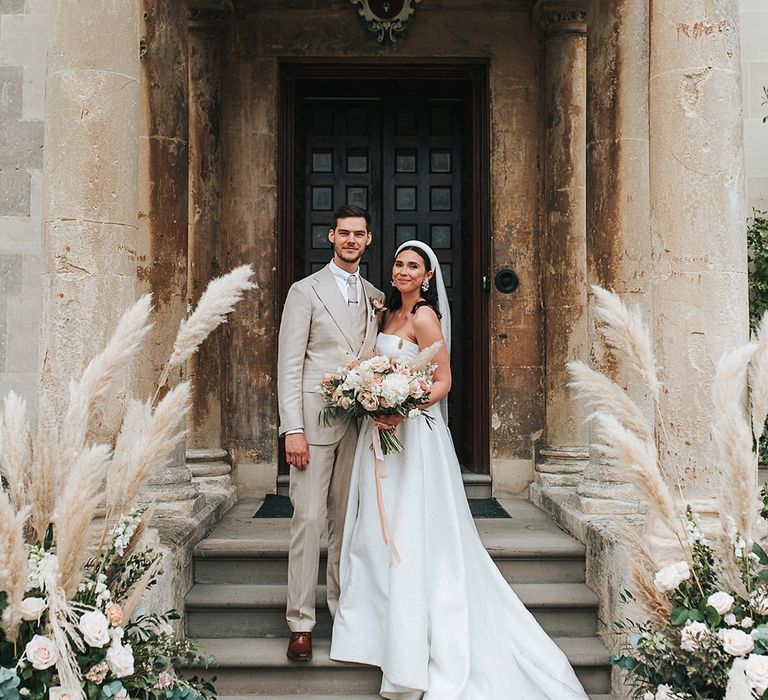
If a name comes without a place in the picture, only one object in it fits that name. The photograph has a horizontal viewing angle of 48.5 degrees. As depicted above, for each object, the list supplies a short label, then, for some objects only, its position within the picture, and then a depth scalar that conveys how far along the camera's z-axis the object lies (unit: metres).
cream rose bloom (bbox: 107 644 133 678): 2.92
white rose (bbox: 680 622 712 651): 3.12
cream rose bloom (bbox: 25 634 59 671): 2.76
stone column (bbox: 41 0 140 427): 4.36
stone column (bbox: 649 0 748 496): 4.47
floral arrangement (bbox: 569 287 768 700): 2.82
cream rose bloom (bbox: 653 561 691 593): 3.14
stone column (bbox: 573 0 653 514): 5.54
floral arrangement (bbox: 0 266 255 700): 2.58
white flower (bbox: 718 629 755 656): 3.05
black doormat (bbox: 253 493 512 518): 6.48
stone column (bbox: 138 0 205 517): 5.91
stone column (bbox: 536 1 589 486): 7.21
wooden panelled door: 8.01
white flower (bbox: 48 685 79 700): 2.66
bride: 4.23
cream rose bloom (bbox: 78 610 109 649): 2.83
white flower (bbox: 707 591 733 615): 3.10
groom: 4.48
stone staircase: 4.55
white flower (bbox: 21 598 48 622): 2.74
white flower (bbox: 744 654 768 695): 2.92
